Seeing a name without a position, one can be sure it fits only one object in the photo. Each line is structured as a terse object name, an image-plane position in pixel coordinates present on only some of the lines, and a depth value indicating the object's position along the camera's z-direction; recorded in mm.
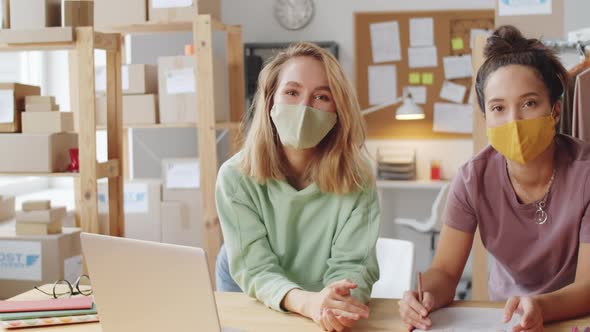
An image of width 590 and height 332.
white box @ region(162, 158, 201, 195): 3818
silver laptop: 1079
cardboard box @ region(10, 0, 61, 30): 2840
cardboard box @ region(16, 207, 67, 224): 2811
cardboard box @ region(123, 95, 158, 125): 3602
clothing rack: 2029
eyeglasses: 1594
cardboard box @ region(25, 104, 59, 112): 2887
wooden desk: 1331
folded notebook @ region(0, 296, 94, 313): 1445
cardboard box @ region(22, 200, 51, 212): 2830
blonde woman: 1560
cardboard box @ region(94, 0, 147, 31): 3391
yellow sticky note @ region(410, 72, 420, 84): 4996
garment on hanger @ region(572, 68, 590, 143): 1857
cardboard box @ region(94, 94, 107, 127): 3786
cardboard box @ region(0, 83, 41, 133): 2889
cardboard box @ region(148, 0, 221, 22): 3318
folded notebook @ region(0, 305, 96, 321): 1411
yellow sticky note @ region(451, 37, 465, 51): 4906
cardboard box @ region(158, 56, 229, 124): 3561
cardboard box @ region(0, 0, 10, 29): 2891
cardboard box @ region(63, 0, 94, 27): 2824
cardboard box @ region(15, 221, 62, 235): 2818
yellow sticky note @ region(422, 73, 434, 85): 4980
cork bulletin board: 4902
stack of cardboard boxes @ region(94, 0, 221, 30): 3324
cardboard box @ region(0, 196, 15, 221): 3258
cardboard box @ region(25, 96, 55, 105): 2881
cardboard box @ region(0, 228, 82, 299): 2777
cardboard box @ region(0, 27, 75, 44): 2768
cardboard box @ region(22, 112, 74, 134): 2885
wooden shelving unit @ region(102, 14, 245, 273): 3279
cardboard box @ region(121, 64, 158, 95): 3607
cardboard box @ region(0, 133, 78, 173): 2865
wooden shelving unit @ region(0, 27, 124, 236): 2781
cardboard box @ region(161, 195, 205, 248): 3799
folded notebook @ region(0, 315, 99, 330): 1384
